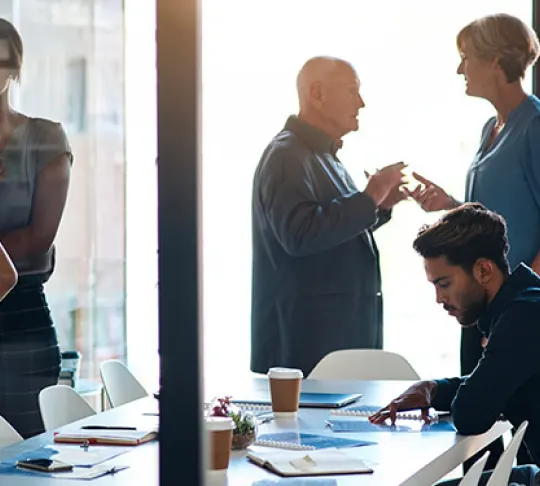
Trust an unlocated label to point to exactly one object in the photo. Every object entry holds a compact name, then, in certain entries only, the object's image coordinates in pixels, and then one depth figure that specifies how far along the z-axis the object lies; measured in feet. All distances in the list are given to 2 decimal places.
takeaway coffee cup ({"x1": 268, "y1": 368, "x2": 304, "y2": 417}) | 13.84
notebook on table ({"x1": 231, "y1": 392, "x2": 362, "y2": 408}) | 14.52
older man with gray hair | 19.80
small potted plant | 11.33
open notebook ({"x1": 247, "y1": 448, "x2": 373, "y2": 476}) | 10.35
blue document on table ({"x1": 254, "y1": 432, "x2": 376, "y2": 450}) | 11.63
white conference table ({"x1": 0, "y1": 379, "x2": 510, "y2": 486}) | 10.15
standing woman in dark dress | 18.65
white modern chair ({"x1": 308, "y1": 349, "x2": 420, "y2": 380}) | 18.66
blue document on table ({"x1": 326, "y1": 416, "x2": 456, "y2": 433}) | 12.71
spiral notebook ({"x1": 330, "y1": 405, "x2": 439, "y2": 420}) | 13.61
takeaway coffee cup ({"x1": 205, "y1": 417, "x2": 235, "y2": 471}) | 10.13
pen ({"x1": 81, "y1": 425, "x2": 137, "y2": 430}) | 12.82
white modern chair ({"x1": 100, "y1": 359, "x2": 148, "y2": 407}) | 17.44
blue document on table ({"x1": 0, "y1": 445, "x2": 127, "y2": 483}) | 10.62
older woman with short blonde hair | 19.41
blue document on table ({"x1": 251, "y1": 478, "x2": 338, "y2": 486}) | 9.86
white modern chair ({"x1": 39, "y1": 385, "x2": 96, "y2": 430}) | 15.19
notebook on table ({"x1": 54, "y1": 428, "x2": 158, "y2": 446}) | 11.99
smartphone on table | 10.66
